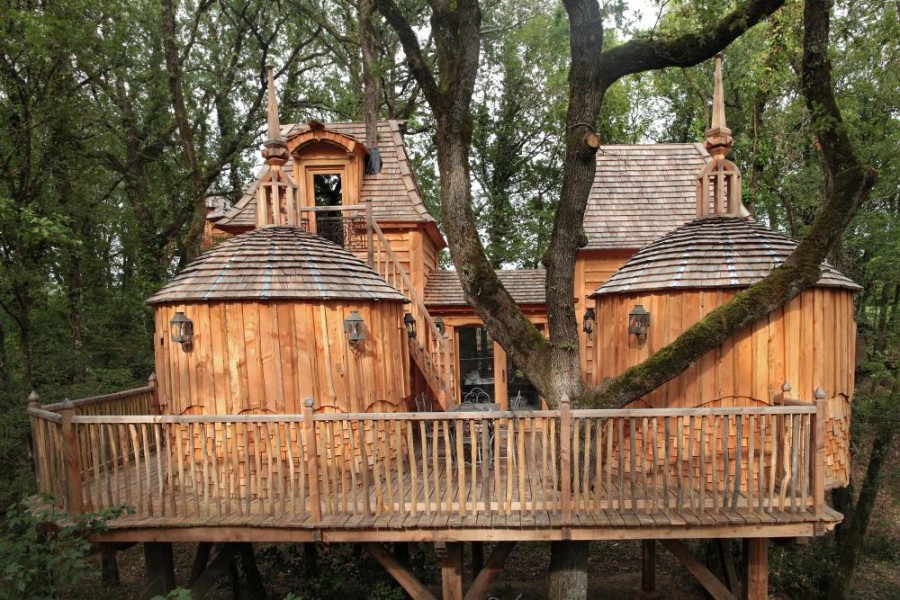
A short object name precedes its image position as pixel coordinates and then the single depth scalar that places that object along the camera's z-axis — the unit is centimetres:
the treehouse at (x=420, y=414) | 501
